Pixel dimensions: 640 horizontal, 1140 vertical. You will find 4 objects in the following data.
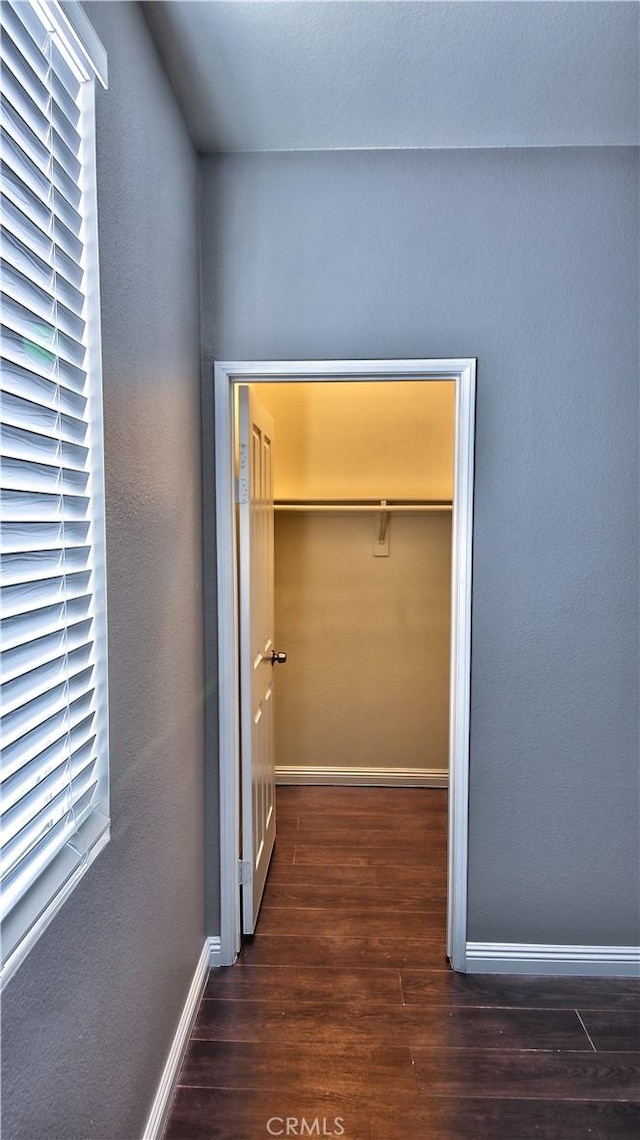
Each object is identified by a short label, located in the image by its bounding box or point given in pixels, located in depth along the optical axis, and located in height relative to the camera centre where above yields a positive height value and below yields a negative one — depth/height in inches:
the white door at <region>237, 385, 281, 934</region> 90.2 -17.4
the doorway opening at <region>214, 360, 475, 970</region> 83.9 -8.7
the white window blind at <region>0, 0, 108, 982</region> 35.3 +2.9
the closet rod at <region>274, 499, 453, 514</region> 140.6 +4.7
